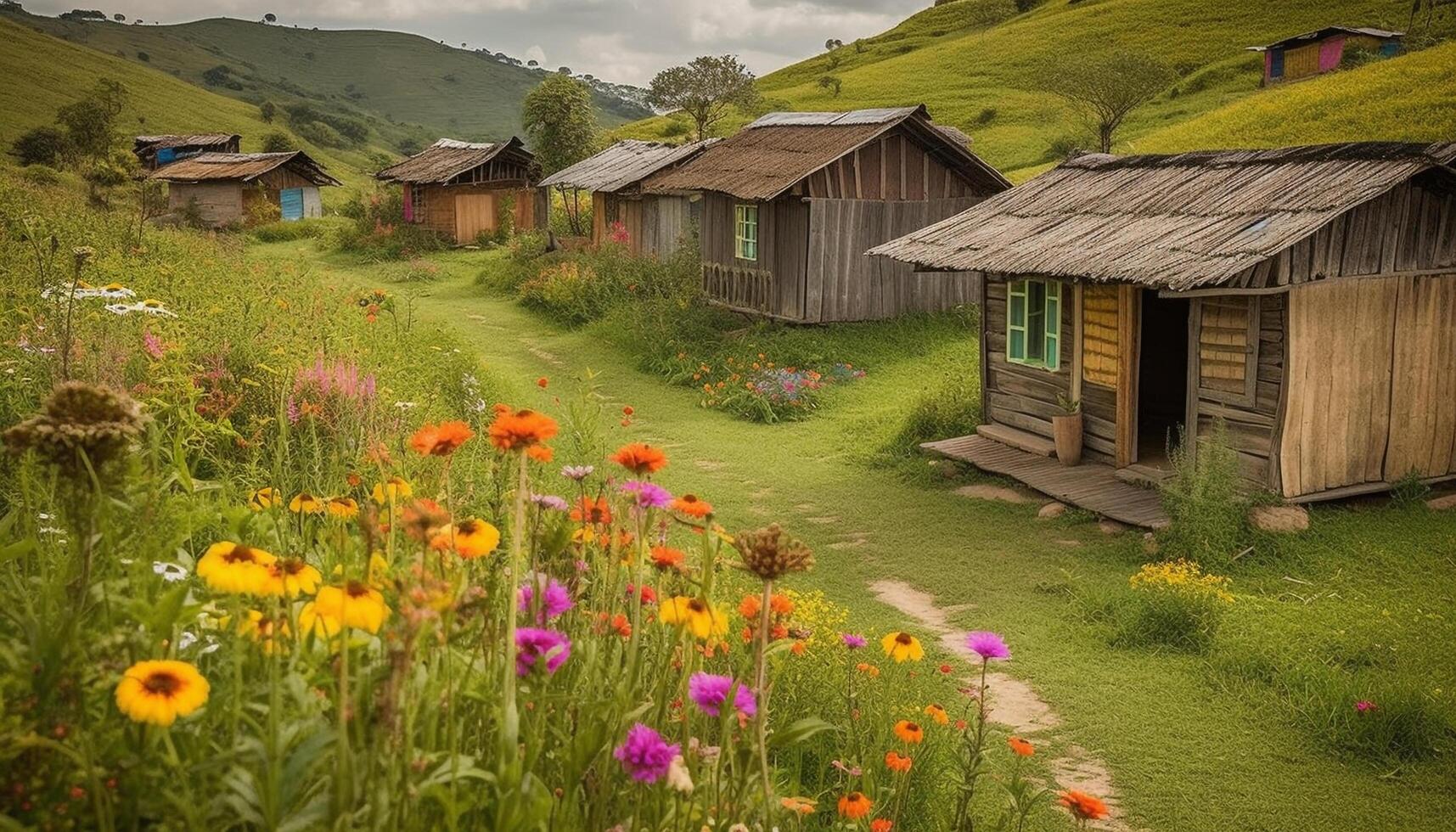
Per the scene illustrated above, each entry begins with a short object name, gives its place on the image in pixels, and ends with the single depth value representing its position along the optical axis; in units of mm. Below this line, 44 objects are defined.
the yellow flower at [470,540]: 2084
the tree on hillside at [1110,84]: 34625
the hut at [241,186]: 39219
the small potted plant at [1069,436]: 11125
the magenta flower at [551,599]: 2436
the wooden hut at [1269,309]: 9086
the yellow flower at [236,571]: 1883
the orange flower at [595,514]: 3045
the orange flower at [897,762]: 3217
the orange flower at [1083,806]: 2859
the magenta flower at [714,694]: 2391
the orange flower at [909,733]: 3259
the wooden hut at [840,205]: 17312
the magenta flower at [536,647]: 2174
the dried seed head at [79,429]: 1932
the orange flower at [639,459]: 2283
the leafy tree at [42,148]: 41656
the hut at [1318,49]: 38250
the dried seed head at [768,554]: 2205
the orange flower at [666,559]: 2598
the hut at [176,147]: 49000
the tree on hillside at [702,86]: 41812
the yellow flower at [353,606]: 1745
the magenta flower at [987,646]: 3334
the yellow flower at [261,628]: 1997
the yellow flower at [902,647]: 3148
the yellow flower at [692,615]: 2324
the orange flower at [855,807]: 2912
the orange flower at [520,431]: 1968
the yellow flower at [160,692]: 1674
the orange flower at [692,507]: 2471
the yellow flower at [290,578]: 1859
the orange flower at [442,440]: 2201
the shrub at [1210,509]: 8672
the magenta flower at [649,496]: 2596
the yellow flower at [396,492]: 2859
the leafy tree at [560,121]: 33438
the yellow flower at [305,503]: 2758
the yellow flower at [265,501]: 3002
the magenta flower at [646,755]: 2098
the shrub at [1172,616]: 7328
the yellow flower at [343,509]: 2742
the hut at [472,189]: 32781
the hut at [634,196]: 22812
